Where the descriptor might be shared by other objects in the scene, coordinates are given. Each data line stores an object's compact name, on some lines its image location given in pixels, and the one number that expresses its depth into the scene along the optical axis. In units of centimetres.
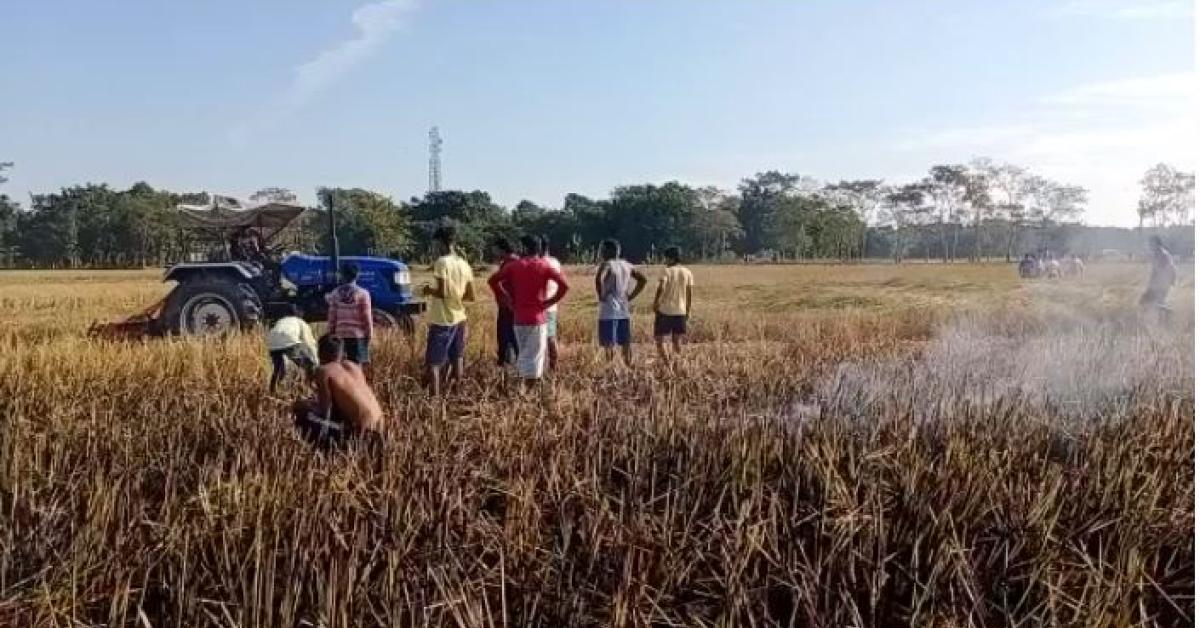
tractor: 1051
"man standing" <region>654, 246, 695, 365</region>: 910
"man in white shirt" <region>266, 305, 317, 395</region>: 676
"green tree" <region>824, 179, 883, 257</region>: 7931
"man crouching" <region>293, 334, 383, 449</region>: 474
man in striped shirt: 738
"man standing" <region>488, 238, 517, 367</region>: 824
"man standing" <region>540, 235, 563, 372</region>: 801
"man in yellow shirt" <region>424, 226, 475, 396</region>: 737
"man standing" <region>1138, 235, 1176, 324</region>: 1174
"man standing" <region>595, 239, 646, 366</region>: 879
